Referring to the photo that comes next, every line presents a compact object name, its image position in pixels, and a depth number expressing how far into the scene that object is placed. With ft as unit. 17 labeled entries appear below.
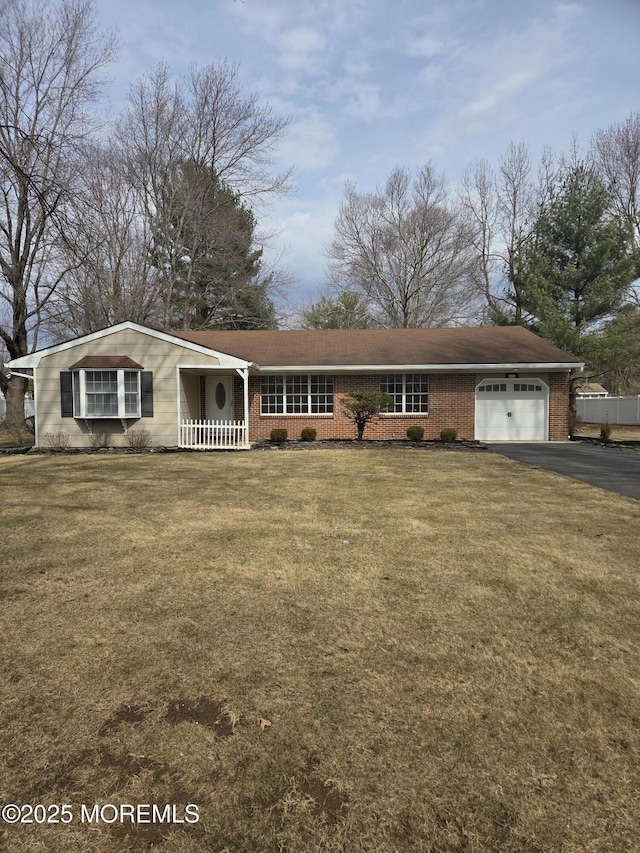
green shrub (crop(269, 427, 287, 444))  49.03
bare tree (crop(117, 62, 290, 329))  77.30
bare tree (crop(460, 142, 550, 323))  83.66
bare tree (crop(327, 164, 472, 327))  100.27
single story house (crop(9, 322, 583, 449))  46.47
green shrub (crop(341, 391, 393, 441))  46.42
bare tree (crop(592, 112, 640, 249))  86.07
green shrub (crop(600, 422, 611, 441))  49.31
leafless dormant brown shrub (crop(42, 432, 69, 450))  45.87
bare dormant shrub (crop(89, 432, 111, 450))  46.32
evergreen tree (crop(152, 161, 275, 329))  80.07
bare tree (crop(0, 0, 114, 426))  57.47
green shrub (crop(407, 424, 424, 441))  50.55
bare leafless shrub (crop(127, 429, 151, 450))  45.78
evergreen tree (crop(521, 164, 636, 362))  68.13
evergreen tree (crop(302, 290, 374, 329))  110.73
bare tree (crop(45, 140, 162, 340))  69.62
